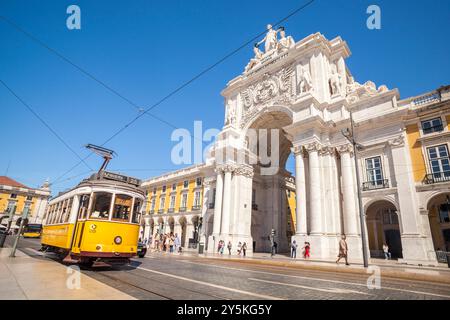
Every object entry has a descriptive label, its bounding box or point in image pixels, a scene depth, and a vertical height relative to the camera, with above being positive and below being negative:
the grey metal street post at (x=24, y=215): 11.56 +0.40
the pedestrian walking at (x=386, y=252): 19.54 -0.84
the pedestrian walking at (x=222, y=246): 24.21 -1.20
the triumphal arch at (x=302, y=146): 19.31 +8.69
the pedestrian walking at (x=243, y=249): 23.02 -1.31
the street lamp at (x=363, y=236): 12.54 +0.20
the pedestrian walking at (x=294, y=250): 19.30 -0.99
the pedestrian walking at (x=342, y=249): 14.78 -0.56
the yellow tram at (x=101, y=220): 8.35 +0.25
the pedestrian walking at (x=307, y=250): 18.41 -0.90
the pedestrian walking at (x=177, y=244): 25.84 -1.30
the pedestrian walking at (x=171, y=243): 26.56 -1.30
